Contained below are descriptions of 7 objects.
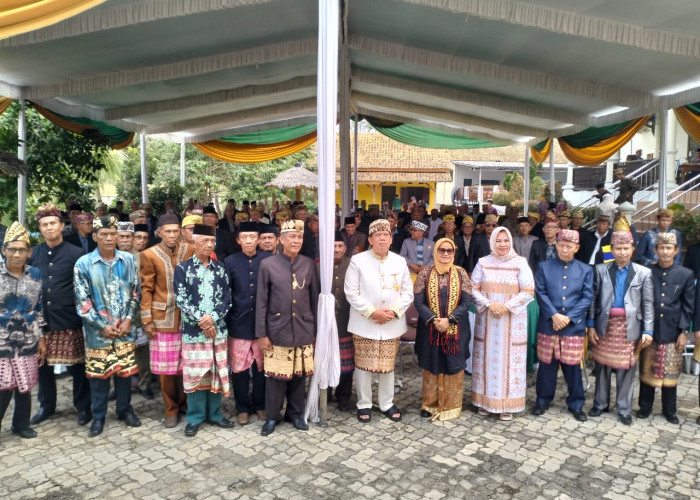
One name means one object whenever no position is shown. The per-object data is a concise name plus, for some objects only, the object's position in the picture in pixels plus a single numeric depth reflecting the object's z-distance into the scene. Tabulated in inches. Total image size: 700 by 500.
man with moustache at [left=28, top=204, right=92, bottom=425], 153.4
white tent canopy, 170.2
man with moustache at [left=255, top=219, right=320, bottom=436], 149.3
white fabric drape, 146.0
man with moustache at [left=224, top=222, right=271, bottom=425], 154.6
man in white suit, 157.8
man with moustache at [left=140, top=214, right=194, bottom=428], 151.8
